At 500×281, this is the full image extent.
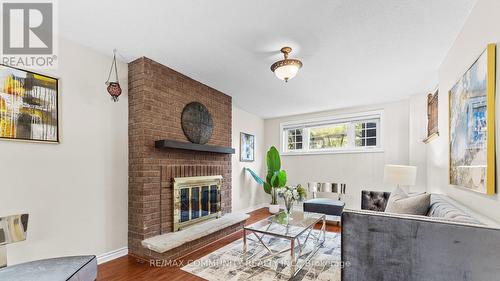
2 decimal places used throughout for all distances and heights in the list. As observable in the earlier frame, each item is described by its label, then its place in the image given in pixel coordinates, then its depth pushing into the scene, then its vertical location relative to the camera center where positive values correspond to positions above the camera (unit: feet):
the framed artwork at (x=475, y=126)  4.52 +0.33
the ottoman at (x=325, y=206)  12.01 -3.57
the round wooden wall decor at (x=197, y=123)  10.63 +0.87
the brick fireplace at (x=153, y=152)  8.64 -0.47
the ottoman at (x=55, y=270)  4.60 -2.79
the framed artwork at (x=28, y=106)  6.23 +1.00
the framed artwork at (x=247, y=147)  16.70 -0.53
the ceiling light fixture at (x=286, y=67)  7.71 +2.53
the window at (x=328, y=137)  16.11 +0.26
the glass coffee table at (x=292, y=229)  7.53 -3.25
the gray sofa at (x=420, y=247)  3.93 -2.04
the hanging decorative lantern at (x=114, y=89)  7.96 +1.79
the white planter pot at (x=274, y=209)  16.32 -4.92
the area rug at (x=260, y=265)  7.31 -4.41
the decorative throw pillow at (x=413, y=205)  6.30 -1.82
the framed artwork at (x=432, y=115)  9.96 +1.21
